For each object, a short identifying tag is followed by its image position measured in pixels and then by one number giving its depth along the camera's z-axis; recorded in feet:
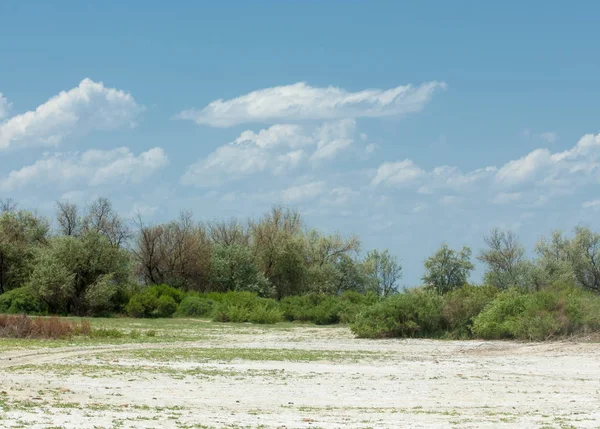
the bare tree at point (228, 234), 294.25
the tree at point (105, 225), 277.03
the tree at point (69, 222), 282.56
